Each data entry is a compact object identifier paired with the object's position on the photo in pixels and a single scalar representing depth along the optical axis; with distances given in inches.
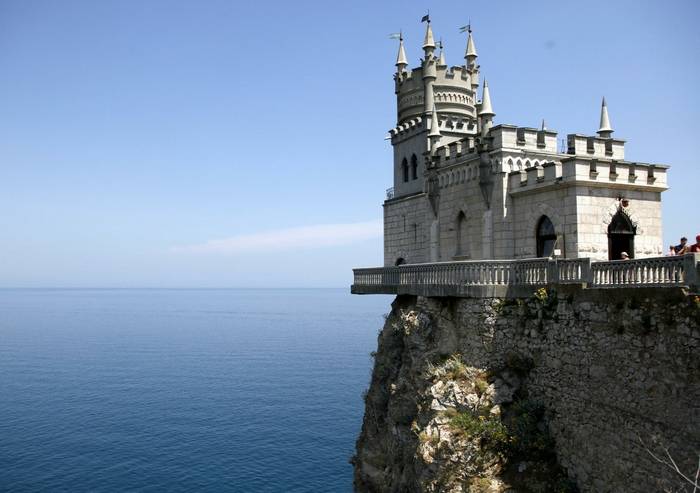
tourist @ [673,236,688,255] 751.7
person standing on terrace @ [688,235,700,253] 685.0
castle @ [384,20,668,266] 895.1
